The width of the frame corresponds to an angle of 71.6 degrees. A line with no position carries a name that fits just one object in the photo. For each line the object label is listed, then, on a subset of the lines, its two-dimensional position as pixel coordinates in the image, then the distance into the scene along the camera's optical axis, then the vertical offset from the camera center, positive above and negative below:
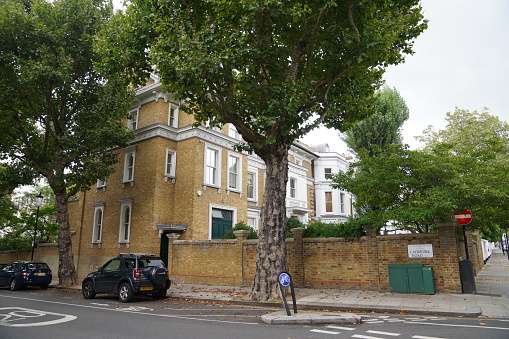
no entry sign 11.66 +0.93
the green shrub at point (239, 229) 17.65 +0.63
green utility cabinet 11.95 -1.15
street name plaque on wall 12.41 -0.22
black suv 12.43 -1.21
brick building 21.08 +3.43
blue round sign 8.84 -0.86
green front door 22.27 +1.44
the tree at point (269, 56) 10.94 +6.23
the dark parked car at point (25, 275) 17.55 -1.53
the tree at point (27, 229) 28.65 +1.22
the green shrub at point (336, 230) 13.98 +0.59
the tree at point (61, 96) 17.28 +7.66
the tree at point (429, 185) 10.95 +1.98
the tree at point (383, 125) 20.77 +6.89
